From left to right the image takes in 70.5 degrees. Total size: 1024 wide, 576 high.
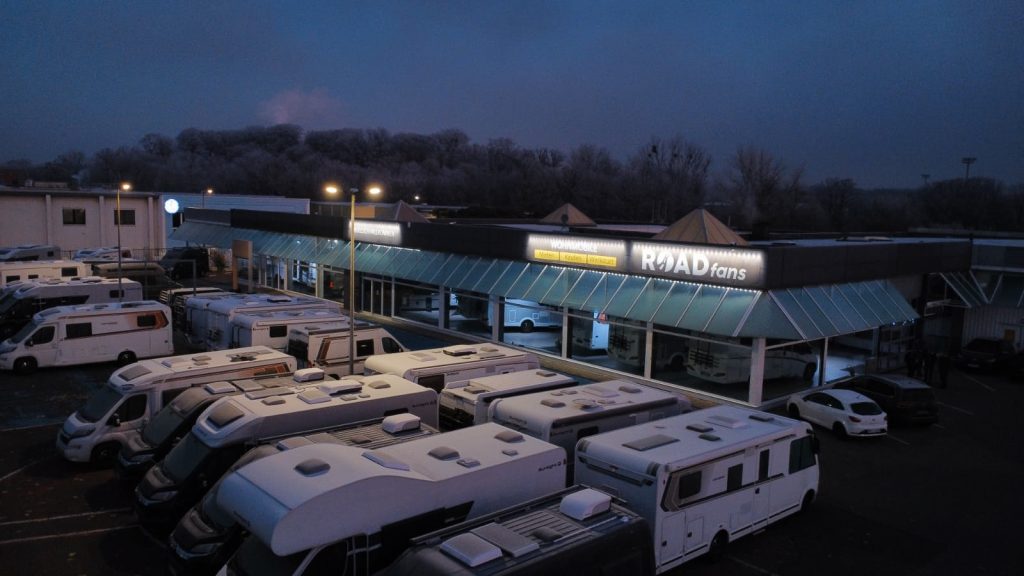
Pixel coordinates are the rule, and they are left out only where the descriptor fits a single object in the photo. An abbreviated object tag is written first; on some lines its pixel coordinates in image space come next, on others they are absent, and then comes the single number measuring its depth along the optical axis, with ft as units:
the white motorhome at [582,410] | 42.83
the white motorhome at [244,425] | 38.50
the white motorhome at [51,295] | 90.66
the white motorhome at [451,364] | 56.13
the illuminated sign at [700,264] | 64.64
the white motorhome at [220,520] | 31.99
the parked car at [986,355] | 87.61
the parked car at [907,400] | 63.46
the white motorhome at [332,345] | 67.82
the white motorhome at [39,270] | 111.55
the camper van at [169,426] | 44.88
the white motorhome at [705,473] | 34.60
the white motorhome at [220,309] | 77.92
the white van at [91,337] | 74.33
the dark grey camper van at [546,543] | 24.72
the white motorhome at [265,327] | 71.82
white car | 58.90
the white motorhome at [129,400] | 48.60
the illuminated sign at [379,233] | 109.50
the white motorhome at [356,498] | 26.43
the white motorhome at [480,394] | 48.80
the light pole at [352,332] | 63.01
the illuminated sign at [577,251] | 76.28
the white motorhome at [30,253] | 131.64
